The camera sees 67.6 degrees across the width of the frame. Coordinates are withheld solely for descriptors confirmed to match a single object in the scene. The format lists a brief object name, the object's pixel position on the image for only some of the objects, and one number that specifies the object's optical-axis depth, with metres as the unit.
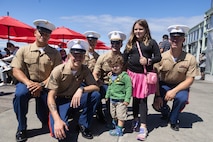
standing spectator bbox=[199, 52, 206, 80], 9.39
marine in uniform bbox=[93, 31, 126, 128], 2.60
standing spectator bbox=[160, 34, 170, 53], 5.60
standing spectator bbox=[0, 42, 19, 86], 5.10
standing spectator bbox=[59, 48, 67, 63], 6.33
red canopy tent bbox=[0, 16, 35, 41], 5.35
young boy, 2.31
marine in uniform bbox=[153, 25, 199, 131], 2.49
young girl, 2.32
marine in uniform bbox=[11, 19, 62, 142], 2.16
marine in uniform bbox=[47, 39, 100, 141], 2.09
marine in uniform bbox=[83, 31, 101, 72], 3.03
